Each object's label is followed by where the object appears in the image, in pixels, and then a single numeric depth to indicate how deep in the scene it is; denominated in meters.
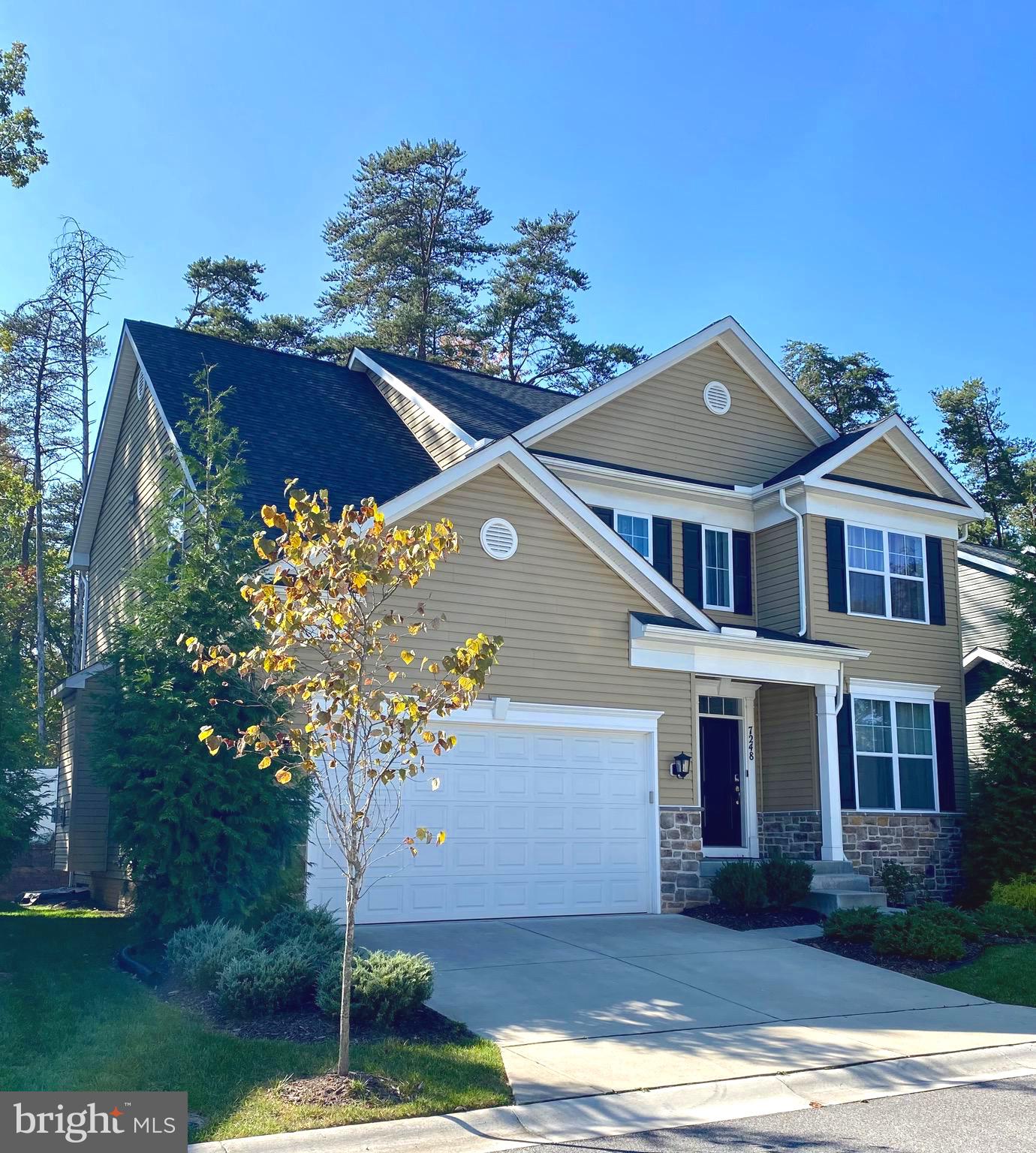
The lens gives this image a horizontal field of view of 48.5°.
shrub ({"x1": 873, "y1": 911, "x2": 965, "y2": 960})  11.88
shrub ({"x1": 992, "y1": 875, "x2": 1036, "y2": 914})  14.40
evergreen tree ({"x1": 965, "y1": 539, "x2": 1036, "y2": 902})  17.31
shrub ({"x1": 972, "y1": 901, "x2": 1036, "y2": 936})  13.38
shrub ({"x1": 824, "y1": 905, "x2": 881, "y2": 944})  12.48
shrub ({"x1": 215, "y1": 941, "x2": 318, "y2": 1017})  8.18
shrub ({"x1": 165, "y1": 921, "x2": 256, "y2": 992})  8.74
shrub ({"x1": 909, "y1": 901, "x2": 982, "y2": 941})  12.84
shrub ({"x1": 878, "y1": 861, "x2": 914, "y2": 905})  16.42
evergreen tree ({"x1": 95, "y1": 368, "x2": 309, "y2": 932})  10.18
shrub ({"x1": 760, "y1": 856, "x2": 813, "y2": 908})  14.58
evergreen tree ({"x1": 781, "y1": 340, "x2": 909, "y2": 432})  39.59
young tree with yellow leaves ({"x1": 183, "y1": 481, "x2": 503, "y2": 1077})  6.98
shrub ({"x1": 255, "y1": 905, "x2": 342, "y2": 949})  9.48
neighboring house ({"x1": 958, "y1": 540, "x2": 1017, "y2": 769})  20.24
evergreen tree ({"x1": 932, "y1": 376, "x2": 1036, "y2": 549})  37.19
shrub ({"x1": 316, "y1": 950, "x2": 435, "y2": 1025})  8.16
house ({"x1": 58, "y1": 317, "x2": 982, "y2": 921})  13.38
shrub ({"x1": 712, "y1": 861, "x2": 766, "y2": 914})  14.09
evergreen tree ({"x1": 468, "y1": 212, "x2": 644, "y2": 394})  36.31
